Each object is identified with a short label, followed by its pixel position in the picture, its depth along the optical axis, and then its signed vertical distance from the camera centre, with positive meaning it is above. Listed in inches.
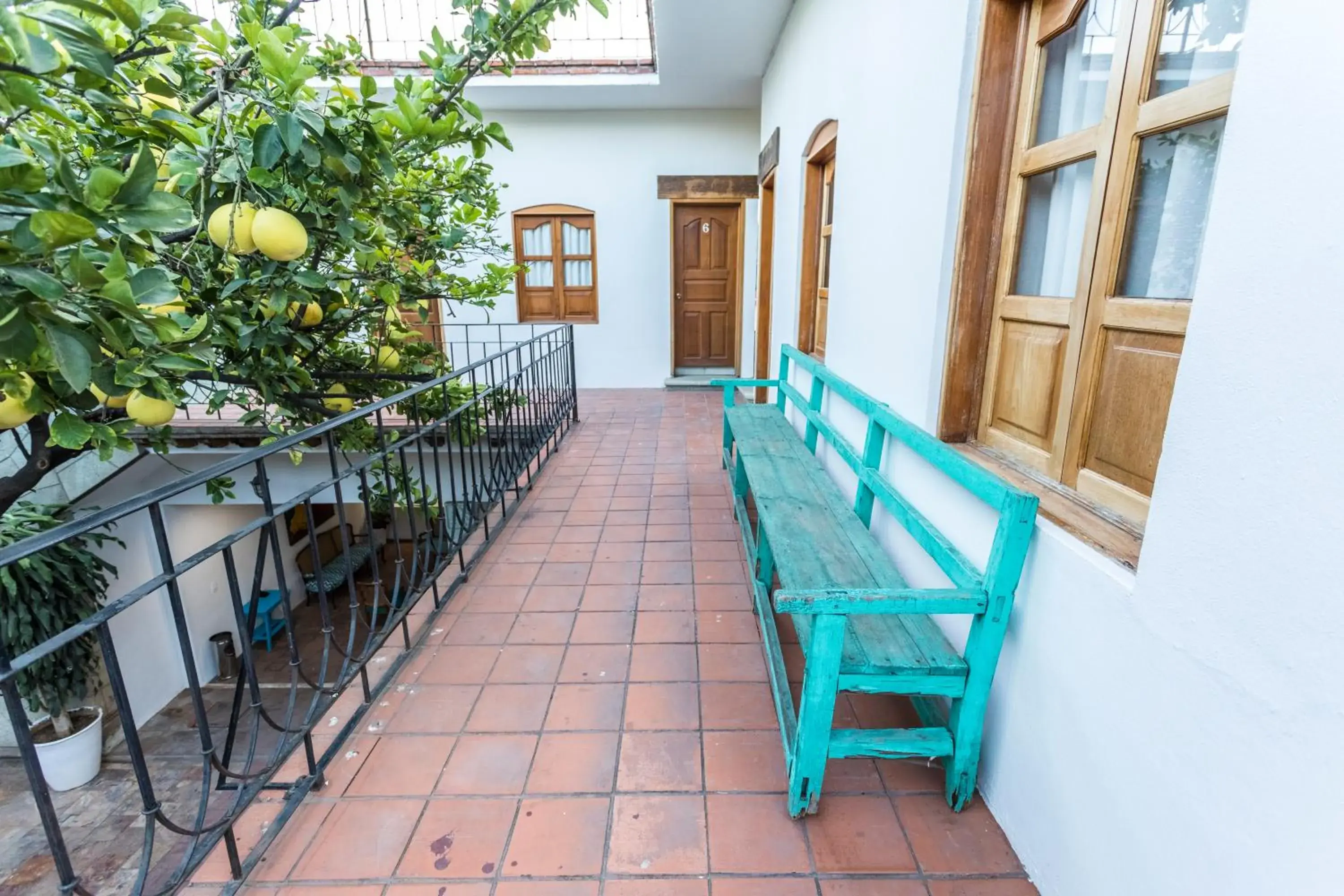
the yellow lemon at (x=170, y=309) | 43.3 -1.0
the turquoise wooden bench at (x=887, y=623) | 49.4 -29.1
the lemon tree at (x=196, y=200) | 27.0 +5.9
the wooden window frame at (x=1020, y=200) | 44.9 +6.4
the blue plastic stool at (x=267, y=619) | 257.8 -134.5
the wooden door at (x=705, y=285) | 266.4 +3.2
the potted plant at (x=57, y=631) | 138.1 -76.2
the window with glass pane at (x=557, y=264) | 267.0 +12.8
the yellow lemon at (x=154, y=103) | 40.5 +13.4
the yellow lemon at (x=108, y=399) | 47.7 -8.9
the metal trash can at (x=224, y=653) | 241.4 -140.4
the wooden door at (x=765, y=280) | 227.5 +4.3
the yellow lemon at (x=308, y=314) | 64.7 -2.0
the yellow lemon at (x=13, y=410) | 43.6 -8.2
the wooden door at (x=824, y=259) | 140.0 +7.7
